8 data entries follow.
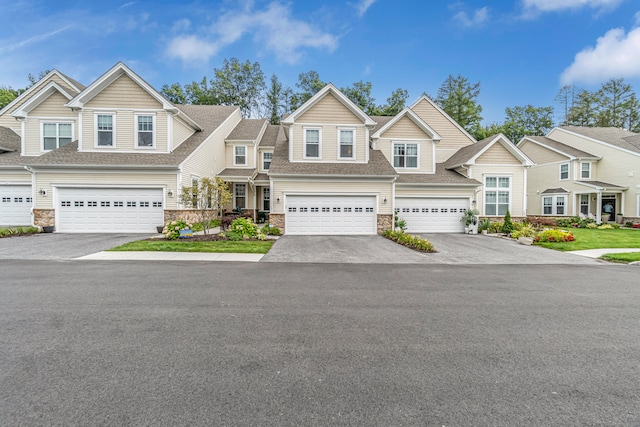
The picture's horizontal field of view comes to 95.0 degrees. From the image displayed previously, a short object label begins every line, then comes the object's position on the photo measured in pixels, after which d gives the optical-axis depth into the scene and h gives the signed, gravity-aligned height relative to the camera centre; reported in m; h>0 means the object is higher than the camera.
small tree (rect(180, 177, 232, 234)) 13.20 +0.51
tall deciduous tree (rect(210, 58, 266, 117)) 36.91 +15.65
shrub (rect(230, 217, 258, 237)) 13.09 -0.99
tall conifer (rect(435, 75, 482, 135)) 37.97 +13.76
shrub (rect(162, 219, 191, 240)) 12.41 -1.00
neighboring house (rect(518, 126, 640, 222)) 21.72 +2.53
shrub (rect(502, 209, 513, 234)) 17.05 -1.10
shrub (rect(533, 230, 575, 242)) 13.62 -1.43
